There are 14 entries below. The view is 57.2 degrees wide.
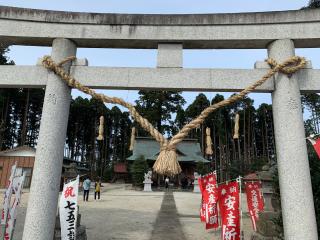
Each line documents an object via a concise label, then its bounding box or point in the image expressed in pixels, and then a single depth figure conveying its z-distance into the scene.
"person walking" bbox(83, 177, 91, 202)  17.86
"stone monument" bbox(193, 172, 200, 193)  29.23
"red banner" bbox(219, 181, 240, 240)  6.12
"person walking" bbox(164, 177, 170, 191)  31.75
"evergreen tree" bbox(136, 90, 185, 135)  47.47
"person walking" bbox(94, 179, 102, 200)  19.25
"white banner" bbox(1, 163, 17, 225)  6.14
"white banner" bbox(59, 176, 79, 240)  5.07
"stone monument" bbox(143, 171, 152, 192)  29.61
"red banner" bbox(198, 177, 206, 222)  9.47
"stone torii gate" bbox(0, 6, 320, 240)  4.46
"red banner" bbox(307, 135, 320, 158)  4.52
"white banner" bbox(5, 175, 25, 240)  5.71
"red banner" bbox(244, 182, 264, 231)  8.89
